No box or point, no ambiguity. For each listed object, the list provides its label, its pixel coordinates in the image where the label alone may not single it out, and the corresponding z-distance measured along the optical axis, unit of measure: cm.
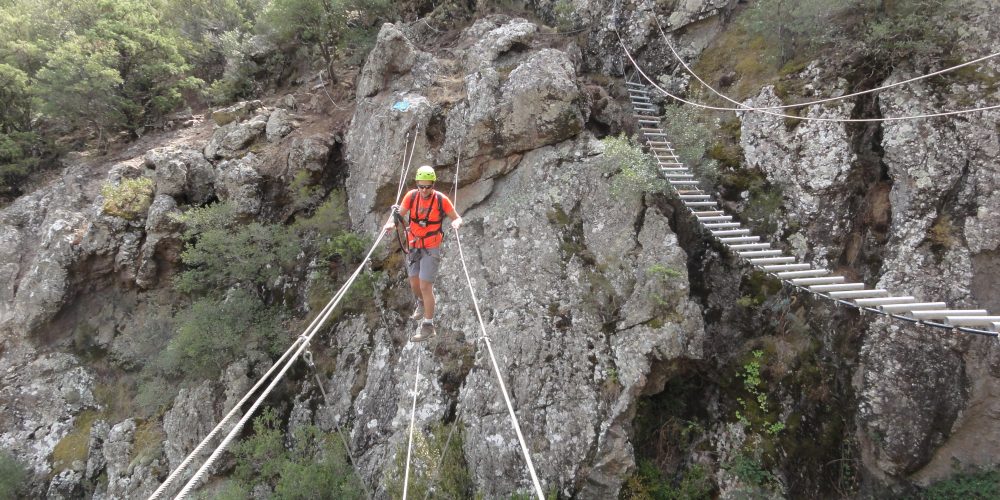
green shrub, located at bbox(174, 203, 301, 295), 1063
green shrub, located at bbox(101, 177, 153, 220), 1193
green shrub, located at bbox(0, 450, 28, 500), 1011
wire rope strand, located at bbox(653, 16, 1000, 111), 976
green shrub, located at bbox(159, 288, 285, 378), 988
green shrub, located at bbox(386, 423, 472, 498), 727
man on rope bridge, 621
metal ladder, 483
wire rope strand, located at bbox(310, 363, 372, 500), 770
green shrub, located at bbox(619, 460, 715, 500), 743
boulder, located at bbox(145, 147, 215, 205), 1188
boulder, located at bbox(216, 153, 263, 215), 1168
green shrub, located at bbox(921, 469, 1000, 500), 636
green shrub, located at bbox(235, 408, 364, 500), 788
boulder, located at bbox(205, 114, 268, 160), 1263
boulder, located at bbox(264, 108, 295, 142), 1266
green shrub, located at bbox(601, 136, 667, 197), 845
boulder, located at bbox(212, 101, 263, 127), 1340
